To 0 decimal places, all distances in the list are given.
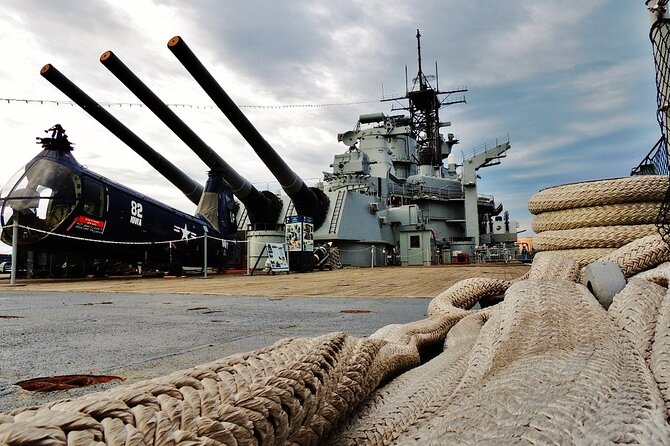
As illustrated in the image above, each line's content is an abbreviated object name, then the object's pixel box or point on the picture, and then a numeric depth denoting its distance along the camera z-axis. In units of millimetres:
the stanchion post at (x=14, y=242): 6586
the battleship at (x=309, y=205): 8664
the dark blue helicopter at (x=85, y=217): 7875
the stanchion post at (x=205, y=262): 9352
